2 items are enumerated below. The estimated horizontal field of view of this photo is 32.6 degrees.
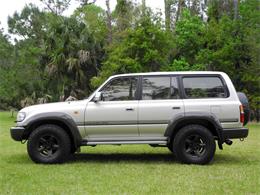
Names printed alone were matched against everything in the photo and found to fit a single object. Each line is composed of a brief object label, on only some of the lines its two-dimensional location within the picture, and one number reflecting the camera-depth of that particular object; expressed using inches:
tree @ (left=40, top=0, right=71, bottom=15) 1615.4
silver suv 341.7
